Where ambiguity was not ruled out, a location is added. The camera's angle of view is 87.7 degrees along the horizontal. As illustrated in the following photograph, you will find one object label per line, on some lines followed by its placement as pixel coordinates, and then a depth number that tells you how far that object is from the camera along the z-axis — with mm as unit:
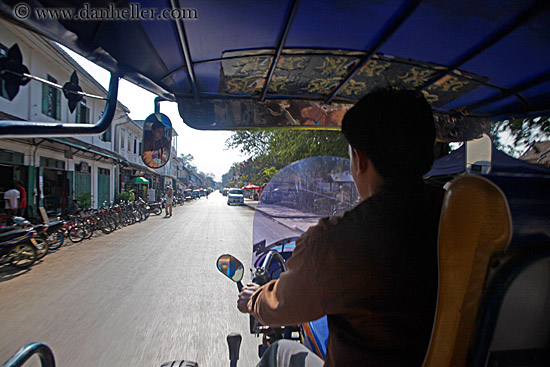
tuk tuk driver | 813
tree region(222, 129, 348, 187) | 8598
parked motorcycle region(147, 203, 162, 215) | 17156
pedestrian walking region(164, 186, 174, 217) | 16516
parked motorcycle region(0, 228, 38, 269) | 5666
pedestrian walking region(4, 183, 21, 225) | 8789
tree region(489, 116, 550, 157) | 3857
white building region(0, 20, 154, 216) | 10367
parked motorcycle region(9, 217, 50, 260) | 6406
